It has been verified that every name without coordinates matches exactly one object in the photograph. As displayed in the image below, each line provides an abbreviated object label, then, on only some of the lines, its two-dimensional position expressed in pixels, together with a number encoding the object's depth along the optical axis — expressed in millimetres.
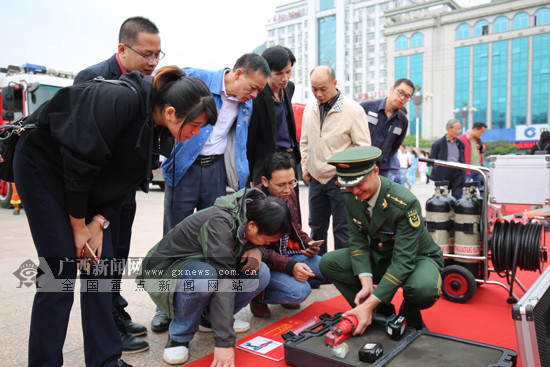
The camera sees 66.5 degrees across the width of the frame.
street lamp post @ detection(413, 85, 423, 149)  22041
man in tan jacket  3139
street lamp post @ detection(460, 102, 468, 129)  44550
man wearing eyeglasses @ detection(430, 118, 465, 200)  5648
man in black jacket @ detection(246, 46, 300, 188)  2910
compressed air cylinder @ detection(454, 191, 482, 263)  2838
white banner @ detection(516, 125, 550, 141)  33688
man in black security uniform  3625
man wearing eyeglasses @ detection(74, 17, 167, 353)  2076
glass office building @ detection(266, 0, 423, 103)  59562
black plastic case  1711
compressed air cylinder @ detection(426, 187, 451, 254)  2944
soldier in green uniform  2047
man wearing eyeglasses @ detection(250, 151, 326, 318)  2422
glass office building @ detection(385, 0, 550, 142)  44163
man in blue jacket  2410
